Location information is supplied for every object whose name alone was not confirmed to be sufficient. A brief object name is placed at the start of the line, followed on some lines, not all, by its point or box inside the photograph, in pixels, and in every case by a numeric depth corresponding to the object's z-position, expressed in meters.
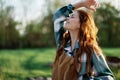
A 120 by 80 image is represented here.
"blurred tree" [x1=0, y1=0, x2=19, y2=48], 6.35
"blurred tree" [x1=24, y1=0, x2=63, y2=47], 7.28
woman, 1.44
